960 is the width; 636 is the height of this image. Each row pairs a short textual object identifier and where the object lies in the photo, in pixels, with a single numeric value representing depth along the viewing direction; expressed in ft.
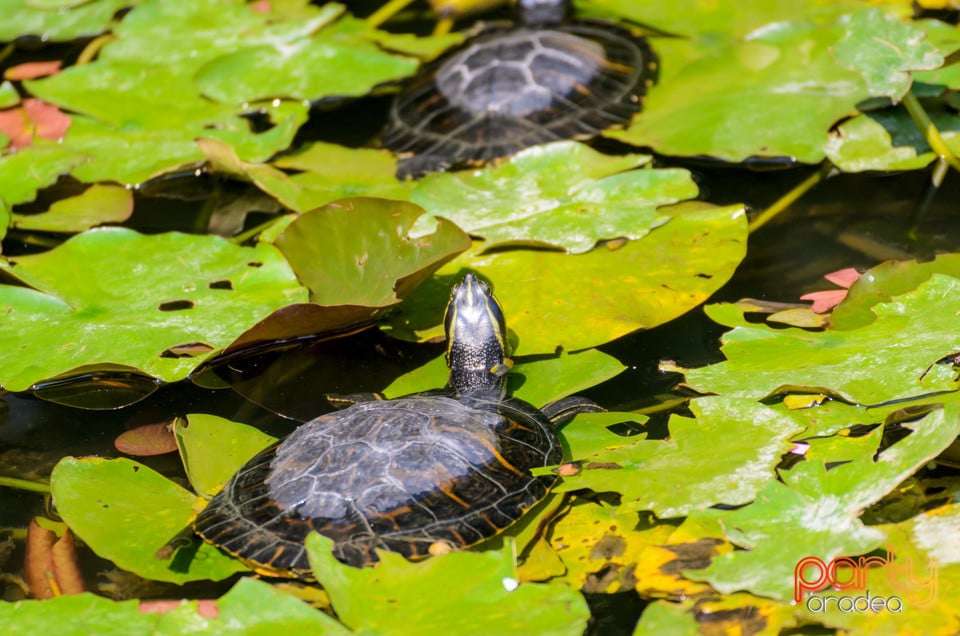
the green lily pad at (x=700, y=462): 12.86
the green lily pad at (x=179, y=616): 11.19
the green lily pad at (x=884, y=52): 18.84
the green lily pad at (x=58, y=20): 30.83
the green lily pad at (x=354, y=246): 17.71
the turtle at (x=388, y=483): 13.21
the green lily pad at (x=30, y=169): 22.53
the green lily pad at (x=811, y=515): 11.41
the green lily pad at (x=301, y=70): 26.43
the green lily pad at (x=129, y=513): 13.50
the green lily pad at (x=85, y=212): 21.80
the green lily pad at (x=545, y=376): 16.06
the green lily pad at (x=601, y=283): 17.20
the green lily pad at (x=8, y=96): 26.02
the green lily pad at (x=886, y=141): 20.74
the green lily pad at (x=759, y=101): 21.46
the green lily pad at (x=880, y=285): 16.25
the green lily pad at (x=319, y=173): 21.42
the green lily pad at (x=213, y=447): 15.11
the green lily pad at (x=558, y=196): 19.35
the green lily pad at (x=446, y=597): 11.09
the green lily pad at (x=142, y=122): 23.47
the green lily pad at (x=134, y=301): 16.80
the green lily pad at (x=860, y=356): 14.05
